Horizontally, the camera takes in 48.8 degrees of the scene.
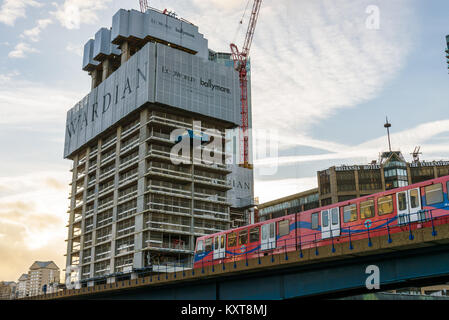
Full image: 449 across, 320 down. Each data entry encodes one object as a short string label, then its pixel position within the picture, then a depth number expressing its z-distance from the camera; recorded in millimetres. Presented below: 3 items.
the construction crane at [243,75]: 180500
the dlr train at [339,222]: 35875
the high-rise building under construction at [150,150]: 100312
